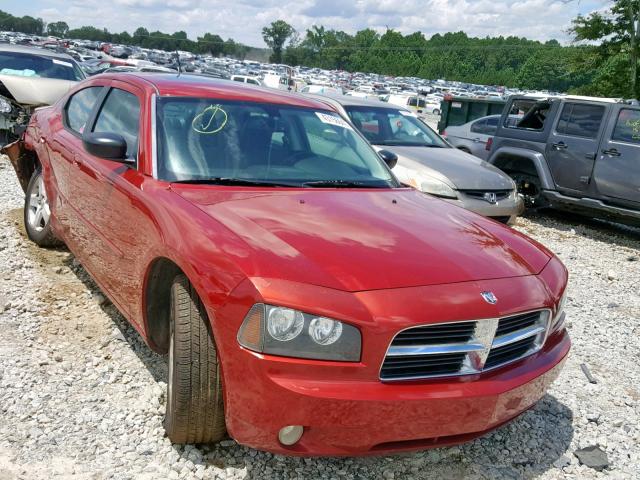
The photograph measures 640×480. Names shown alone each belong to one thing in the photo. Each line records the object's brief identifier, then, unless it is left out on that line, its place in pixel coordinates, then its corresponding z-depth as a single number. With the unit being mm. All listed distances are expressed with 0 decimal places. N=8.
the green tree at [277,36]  143625
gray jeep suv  8344
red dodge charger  2273
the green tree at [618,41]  15164
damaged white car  8609
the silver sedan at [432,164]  7219
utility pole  15094
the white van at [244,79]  30459
